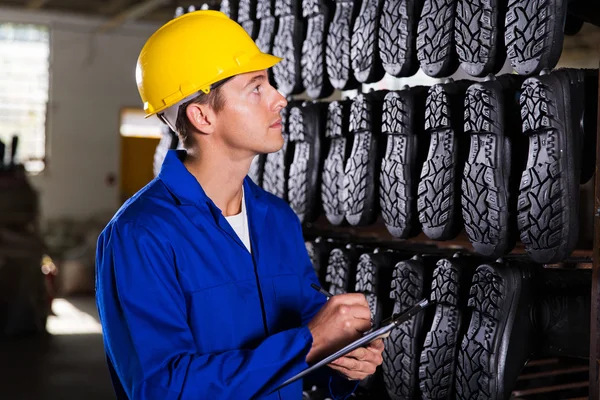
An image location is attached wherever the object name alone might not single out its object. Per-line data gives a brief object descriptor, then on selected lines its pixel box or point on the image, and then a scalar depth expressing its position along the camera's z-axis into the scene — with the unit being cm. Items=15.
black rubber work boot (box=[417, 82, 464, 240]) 204
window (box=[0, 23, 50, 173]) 1061
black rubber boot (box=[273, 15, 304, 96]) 279
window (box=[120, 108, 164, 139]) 1152
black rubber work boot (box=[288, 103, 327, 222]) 266
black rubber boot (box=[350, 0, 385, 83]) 238
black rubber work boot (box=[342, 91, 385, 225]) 238
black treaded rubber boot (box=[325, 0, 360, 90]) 253
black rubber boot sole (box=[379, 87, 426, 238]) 220
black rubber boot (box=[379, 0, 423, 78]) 223
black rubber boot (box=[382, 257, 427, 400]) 218
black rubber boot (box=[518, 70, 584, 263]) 176
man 134
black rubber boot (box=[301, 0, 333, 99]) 265
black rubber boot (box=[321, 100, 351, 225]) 254
